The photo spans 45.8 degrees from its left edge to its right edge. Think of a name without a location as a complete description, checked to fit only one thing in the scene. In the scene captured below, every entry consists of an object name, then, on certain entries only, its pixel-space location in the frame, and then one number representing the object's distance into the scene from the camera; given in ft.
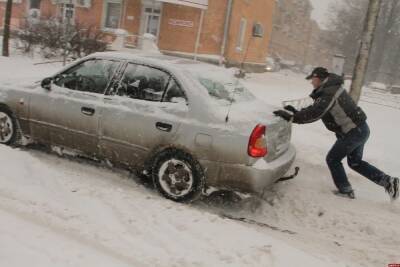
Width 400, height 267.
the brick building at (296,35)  213.19
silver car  16.83
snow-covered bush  55.26
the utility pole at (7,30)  54.08
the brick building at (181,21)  79.15
